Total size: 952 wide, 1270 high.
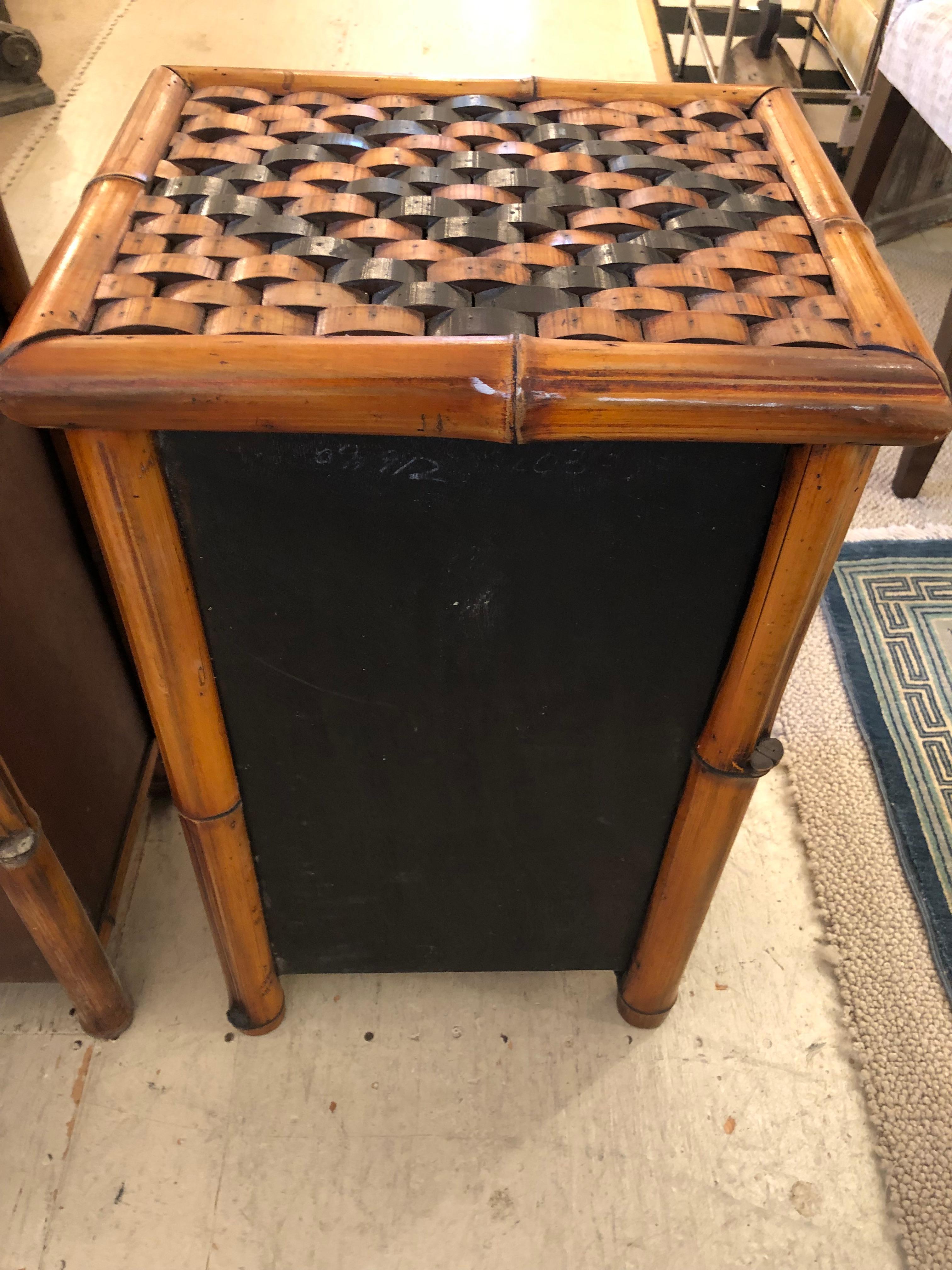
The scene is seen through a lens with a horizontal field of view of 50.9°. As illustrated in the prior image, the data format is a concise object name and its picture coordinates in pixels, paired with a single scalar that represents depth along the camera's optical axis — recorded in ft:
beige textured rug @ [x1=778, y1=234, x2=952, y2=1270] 3.24
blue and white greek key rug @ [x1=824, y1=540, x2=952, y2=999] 4.07
